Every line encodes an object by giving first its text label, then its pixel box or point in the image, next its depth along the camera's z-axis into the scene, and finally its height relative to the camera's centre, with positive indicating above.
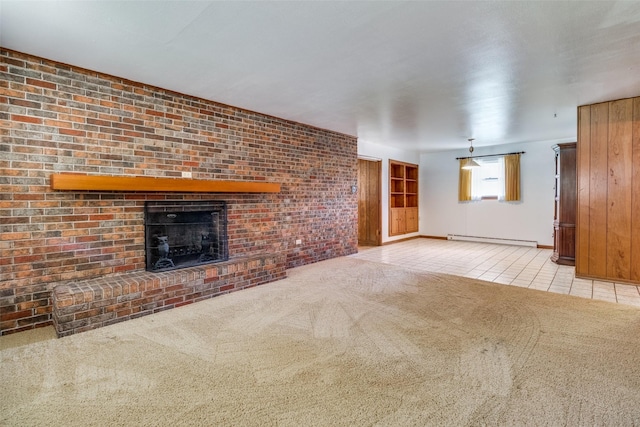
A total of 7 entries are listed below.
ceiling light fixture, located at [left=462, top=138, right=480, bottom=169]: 7.01 +0.90
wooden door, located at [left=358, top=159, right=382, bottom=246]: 7.61 +0.09
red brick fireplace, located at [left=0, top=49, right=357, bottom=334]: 2.76 +0.23
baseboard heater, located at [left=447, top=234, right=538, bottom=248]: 7.31 -0.86
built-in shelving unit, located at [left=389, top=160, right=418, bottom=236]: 8.05 +0.20
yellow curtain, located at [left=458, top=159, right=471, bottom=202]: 8.11 +0.52
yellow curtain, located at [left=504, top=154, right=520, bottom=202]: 7.34 +0.61
